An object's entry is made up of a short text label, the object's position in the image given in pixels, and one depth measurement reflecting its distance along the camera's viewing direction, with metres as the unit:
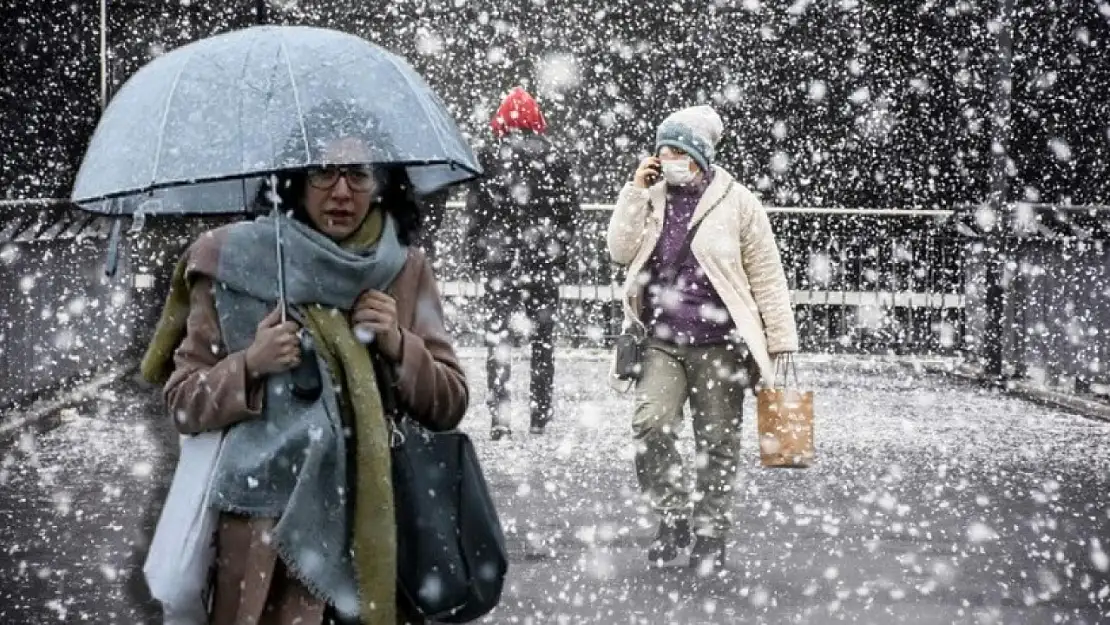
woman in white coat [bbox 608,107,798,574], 14.79
